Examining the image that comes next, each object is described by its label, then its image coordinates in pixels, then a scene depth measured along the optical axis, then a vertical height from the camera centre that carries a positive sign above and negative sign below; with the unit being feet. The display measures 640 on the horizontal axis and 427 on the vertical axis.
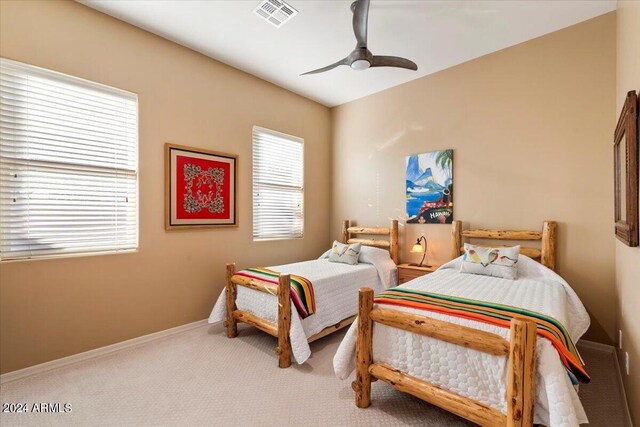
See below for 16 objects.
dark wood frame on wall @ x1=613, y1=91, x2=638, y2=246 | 5.32 +0.77
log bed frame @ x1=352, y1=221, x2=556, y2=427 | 4.80 -2.77
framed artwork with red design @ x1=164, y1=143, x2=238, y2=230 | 11.03 +0.93
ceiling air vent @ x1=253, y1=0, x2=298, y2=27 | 8.86 +6.14
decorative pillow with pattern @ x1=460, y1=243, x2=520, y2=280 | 9.65 -1.67
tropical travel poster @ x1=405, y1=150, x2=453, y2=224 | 12.87 +1.09
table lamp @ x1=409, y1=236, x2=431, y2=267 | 12.96 -1.58
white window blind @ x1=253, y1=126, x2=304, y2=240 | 14.06 +1.31
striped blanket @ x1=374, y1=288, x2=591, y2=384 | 5.10 -2.09
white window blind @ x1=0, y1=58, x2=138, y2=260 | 8.04 +1.37
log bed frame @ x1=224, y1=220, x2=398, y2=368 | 8.75 -3.26
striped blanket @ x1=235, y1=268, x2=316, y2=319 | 8.96 -2.48
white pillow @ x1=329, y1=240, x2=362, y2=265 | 12.98 -1.86
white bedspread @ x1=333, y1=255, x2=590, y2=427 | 4.82 -2.79
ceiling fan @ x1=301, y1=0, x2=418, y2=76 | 7.48 +4.48
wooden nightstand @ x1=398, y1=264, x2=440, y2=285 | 12.63 -2.57
